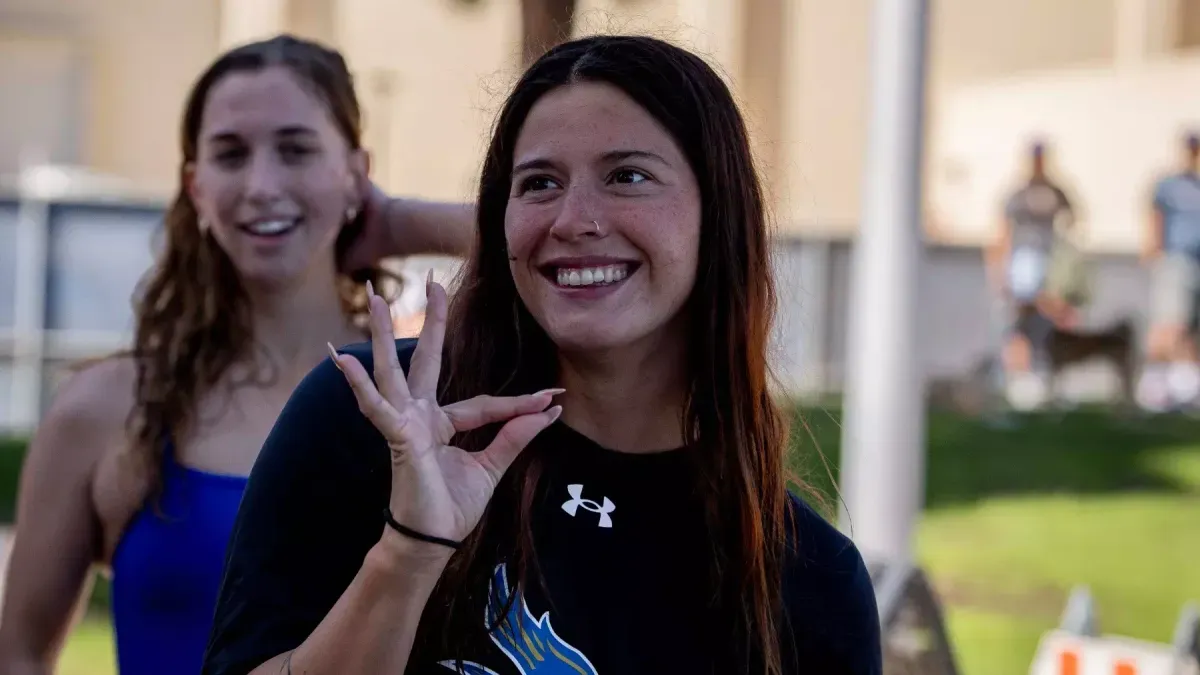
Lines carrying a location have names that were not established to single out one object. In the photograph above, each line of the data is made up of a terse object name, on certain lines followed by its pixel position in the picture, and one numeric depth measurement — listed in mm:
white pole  5559
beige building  17641
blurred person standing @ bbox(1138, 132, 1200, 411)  13508
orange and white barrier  3744
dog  12703
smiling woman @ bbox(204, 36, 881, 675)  1554
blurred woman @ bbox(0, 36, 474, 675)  2322
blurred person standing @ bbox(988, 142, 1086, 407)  12961
